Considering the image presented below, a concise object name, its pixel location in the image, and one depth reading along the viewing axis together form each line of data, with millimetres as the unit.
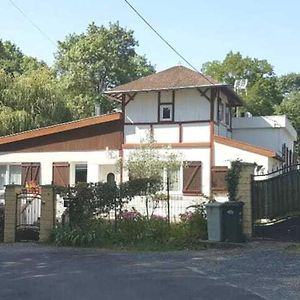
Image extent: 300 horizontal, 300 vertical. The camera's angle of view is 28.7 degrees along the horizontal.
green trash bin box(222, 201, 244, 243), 14898
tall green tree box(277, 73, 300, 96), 73938
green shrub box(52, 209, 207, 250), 14945
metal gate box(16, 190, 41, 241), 16438
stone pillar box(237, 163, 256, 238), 15617
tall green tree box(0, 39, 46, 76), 51844
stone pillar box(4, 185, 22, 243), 16234
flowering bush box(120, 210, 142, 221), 15609
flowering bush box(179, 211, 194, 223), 15704
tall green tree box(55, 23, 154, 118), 48812
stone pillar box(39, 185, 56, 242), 15852
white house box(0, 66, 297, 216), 25688
